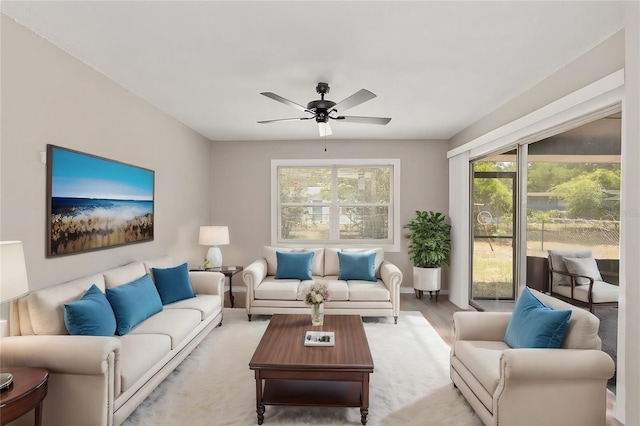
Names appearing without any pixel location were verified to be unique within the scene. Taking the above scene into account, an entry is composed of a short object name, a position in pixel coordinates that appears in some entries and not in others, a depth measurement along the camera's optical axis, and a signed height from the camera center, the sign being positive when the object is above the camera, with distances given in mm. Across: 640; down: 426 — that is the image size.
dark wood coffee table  2416 -1105
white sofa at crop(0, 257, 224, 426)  2086 -973
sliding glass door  4172 -164
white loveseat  4461 -1082
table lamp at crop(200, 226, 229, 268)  5016 -391
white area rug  2434 -1410
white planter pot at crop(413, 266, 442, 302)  5512 -1025
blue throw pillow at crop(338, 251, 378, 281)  4922 -751
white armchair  2057 -1001
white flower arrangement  3227 -753
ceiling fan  2883 +943
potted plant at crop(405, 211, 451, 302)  5461 -542
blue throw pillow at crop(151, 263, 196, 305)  3682 -774
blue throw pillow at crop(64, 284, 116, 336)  2391 -744
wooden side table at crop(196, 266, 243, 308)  4834 -811
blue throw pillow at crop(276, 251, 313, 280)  4926 -749
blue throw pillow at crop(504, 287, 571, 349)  2217 -721
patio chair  2771 -553
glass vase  3281 -956
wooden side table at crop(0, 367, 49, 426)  1707 -931
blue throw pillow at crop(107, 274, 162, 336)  2809 -779
